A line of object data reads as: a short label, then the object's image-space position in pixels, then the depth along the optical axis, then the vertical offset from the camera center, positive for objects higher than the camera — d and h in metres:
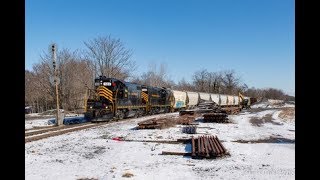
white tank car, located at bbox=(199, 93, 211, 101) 41.73 -0.22
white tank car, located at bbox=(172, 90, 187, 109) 34.64 -0.59
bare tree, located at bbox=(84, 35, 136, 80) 40.08 +4.75
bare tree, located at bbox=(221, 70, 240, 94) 96.08 +4.37
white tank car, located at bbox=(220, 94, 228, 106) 45.81 -0.89
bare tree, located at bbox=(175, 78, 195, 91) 101.92 +3.88
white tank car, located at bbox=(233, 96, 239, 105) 53.81 -1.15
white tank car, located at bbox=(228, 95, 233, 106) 50.16 -1.08
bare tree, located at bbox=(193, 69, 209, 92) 94.94 +4.77
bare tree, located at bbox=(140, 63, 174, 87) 76.92 +4.81
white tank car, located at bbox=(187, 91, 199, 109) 39.24 -0.66
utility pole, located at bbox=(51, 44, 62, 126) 17.29 +1.71
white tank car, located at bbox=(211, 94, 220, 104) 42.46 -0.48
